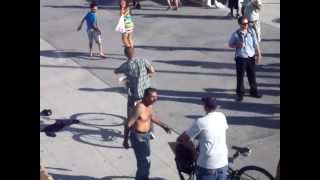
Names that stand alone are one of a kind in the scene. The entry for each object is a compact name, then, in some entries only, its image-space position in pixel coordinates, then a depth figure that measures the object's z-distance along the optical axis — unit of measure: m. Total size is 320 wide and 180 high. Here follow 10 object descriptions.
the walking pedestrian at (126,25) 15.21
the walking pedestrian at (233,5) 18.33
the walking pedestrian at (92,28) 15.10
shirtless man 8.60
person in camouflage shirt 10.35
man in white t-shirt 7.54
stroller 7.98
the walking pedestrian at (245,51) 11.82
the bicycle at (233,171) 8.07
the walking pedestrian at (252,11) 14.97
